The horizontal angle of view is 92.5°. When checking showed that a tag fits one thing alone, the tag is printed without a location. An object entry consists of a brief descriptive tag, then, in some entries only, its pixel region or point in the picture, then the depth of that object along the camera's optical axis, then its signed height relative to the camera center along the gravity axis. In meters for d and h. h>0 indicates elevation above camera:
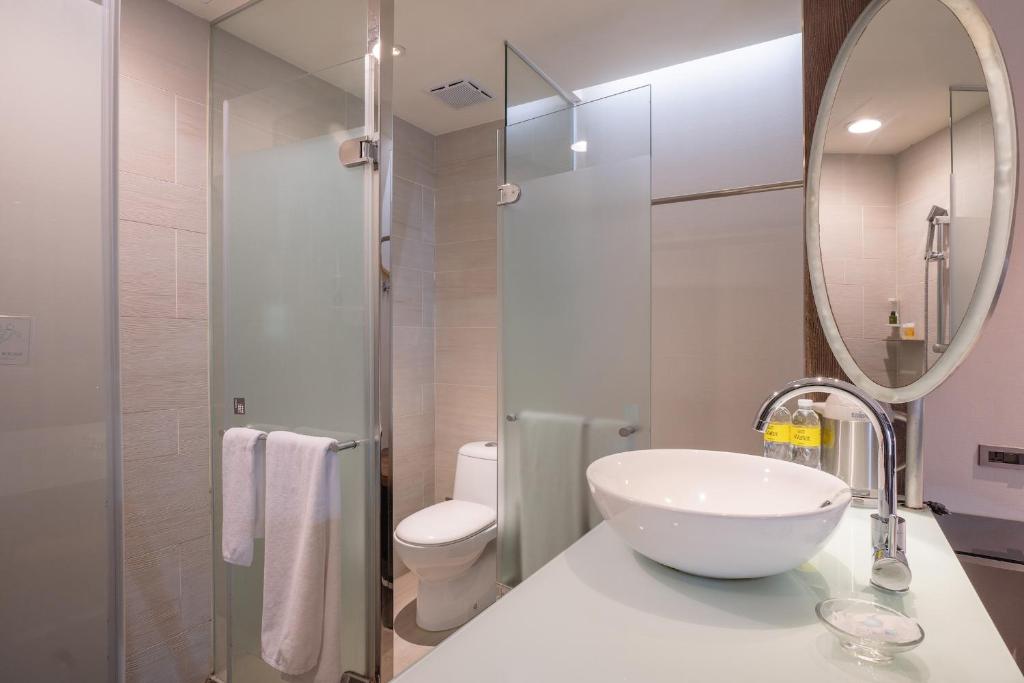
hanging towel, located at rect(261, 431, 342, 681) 1.38 -0.63
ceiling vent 2.23 +1.14
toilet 1.97 -0.86
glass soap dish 0.52 -0.33
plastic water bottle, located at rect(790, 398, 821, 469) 1.11 -0.23
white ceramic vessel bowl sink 0.61 -0.26
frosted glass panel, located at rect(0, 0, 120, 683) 0.84 -0.03
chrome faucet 0.68 -0.26
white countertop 0.50 -0.35
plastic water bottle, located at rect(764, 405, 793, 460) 1.13 -0.24
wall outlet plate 1.20 -0.30
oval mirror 0.98 +0.32
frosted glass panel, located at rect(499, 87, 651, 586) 1.60 +0.06
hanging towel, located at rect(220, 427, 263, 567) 1.48 -0.48
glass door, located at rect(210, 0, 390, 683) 1.35 +0.15
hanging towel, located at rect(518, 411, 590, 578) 1.68 -0.53
